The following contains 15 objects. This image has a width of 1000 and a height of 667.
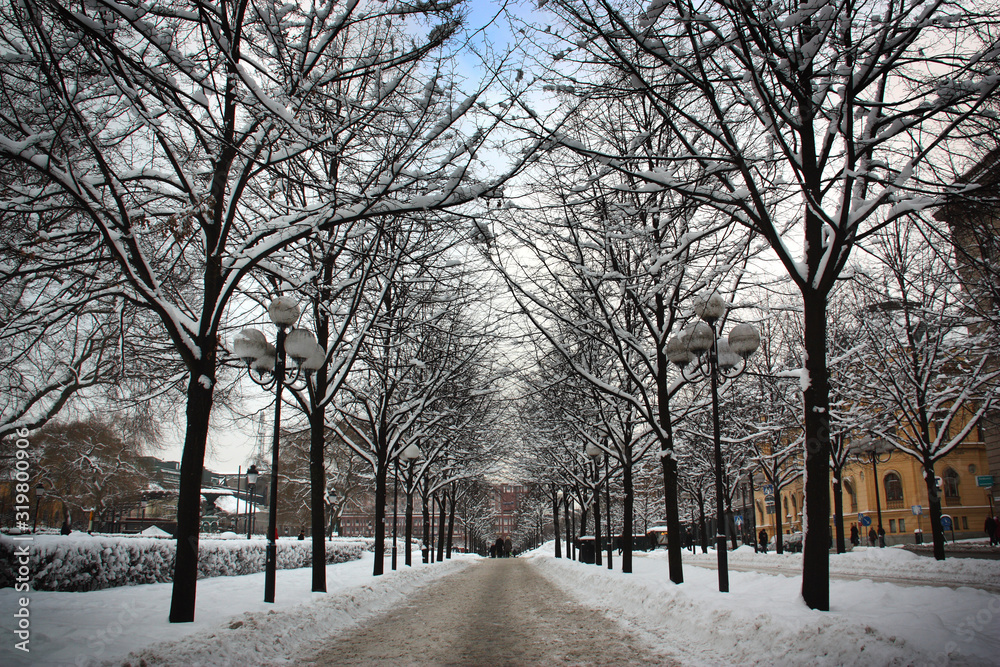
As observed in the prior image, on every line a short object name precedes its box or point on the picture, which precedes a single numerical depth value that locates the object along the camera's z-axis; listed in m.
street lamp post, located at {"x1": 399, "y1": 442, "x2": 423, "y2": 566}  17.78
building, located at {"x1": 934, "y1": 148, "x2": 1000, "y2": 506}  6.13
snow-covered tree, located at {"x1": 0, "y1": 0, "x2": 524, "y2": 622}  5.35
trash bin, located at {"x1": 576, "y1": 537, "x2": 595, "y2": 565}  25.94
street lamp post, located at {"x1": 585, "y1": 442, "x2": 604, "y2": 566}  21.11
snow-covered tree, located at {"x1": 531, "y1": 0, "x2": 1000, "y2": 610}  5.94
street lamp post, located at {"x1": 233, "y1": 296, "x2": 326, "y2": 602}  8.77
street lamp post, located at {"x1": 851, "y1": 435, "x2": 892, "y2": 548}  21.22
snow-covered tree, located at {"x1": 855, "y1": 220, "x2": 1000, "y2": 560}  16.98
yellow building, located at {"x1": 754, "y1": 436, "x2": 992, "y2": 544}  42.75
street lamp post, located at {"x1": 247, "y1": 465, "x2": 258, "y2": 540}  27.12
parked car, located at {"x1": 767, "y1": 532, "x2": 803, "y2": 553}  35.12
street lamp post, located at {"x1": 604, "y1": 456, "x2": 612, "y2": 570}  19.59
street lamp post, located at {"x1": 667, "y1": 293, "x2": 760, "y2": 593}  9.16
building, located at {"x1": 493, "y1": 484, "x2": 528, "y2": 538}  146.75
